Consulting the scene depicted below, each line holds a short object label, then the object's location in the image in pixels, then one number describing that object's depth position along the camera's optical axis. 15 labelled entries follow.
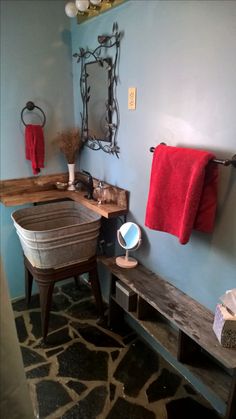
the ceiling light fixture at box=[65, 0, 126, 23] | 1.63
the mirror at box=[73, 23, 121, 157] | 1.75
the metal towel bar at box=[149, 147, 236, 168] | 1.11
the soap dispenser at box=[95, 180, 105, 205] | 1.98
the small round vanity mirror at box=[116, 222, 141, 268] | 1.76
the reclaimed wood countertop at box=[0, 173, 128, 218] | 1.86
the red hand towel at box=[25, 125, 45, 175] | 2.03
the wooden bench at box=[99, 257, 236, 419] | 1.19
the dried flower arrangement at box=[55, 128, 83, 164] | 2.18
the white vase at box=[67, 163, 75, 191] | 2.27
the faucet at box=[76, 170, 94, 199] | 2.02
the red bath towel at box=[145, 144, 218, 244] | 1.20
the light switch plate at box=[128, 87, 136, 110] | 1.63
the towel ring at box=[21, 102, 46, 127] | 2.03
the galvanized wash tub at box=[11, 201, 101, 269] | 1.68
